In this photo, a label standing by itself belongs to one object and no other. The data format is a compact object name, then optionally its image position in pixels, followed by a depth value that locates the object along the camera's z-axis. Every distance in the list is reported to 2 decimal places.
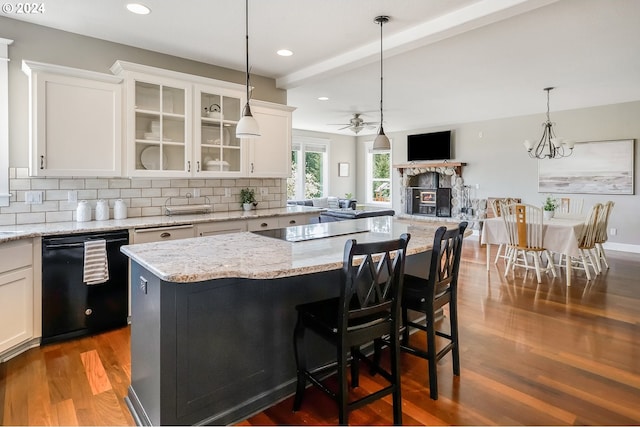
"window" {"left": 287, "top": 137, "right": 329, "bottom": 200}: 9.61
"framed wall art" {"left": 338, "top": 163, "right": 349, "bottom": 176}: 10.61
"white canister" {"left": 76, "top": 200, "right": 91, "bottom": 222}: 3.32
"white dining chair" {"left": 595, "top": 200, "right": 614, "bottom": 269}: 5.02
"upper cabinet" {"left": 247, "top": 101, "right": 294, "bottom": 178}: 4.41
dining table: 4.44
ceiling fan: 7.05
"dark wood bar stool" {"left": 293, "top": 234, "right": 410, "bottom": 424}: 1.74
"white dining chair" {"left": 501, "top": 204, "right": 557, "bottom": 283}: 4.66
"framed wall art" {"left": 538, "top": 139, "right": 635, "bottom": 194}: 6.43
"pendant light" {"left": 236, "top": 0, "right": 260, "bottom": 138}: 2.66
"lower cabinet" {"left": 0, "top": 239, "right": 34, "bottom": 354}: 2.55
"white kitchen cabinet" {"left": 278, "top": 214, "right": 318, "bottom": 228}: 4.37
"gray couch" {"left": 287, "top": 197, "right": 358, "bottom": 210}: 8.88
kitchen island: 1.73
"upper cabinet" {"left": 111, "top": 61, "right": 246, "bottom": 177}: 3.46
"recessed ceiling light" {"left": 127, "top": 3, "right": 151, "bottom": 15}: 2.91
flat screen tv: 8.71
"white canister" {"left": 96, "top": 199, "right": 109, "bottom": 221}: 3.46
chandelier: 6.82
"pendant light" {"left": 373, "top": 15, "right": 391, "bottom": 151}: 3.43
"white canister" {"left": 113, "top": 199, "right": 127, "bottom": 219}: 3.58
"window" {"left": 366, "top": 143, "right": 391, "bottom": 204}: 10.49
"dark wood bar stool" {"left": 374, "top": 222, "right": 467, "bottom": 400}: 2.17
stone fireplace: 8.66
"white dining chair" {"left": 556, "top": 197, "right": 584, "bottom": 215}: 6.16
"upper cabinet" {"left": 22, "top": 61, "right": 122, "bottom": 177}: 2.97
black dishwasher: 2.83
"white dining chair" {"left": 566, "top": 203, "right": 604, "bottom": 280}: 4.73
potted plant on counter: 4.60
